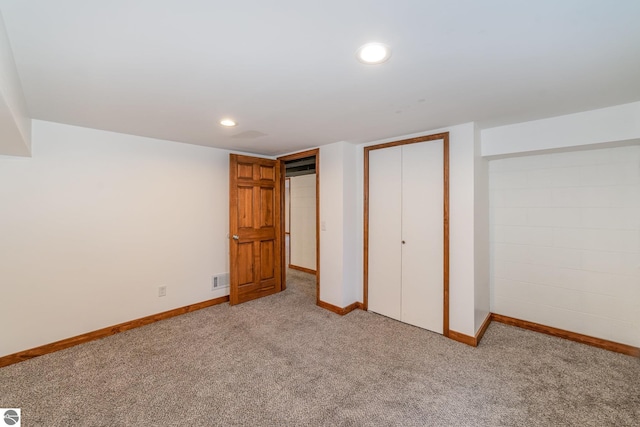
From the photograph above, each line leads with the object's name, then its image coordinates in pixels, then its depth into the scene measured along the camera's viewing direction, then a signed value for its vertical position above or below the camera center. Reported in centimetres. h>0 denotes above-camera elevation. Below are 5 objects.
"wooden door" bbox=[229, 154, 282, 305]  377 -20
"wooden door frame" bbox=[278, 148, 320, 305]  377 +14
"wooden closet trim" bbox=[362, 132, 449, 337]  284 -8
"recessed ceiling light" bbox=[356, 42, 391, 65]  139 +87
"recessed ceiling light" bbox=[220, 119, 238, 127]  259 +91
